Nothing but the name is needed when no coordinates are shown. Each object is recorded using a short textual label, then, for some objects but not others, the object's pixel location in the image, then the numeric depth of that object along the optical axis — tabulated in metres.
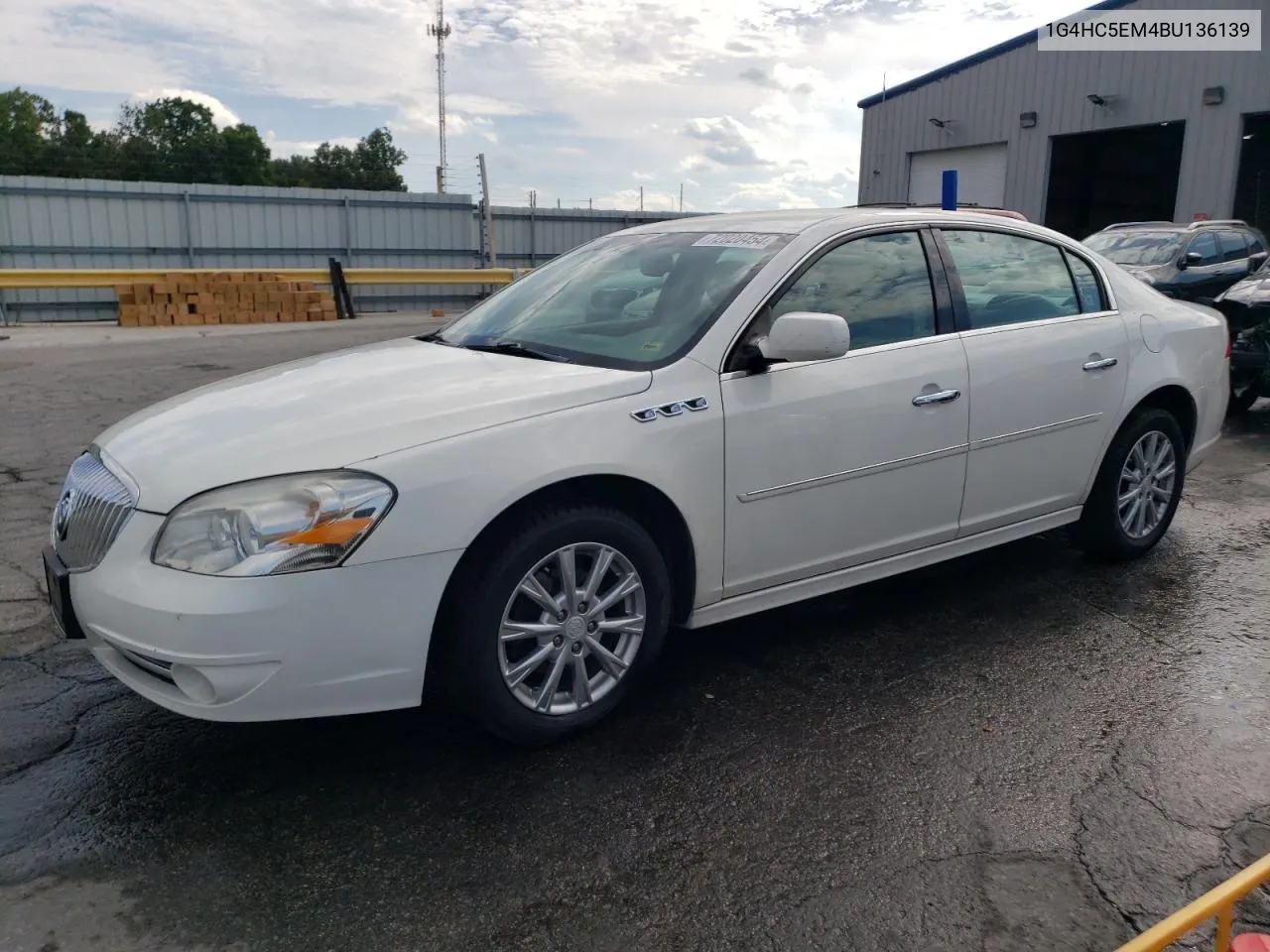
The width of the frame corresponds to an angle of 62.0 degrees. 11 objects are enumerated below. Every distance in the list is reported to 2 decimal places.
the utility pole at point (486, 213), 24.86
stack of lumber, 18.05
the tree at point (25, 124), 62.28
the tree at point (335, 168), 70.38
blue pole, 5.50
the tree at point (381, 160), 71.94
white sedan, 2.71
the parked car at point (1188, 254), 11.77
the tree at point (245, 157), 59.25
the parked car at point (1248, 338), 8.41
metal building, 18.70
